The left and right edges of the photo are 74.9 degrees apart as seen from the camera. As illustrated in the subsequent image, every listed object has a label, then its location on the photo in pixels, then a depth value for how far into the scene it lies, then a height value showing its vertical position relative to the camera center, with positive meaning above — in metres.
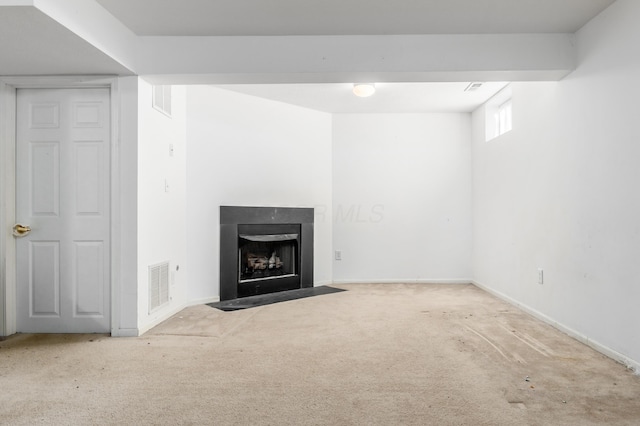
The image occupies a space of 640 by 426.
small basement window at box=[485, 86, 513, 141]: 4.81 +1.21
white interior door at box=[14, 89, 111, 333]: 3.24 +0.04
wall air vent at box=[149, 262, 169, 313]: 3.41 -0.60
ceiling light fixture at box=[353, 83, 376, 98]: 4.40 +1.33
